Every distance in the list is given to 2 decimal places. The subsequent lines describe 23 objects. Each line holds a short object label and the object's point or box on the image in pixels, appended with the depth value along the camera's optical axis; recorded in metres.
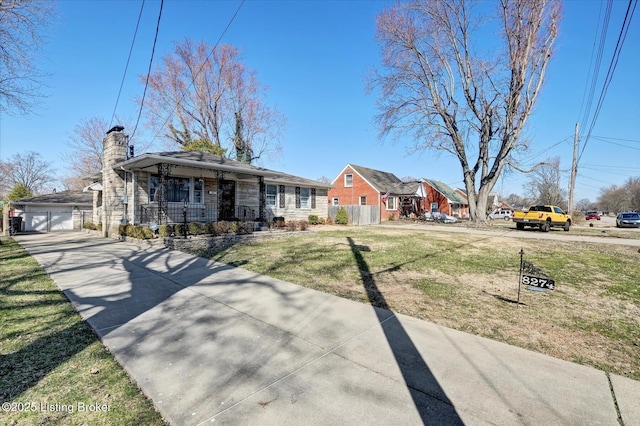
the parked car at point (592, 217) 45.44
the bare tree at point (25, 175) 41.82
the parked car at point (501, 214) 48.59
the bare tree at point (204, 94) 26.31
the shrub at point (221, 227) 12.38
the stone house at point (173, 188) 12.25
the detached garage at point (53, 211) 19.91
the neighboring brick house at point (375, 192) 30.16
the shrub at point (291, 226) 15.42
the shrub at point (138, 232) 11.00
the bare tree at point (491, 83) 19.77
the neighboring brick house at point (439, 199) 37.09
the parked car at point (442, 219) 29.69
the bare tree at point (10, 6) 11.46
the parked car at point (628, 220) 28.56
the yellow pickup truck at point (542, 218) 19.20
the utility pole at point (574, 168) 26.08
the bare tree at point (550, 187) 57.91
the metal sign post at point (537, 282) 4.42
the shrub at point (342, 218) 24.33
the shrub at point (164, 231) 10.97
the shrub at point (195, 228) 11.73
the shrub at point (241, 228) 12.86
